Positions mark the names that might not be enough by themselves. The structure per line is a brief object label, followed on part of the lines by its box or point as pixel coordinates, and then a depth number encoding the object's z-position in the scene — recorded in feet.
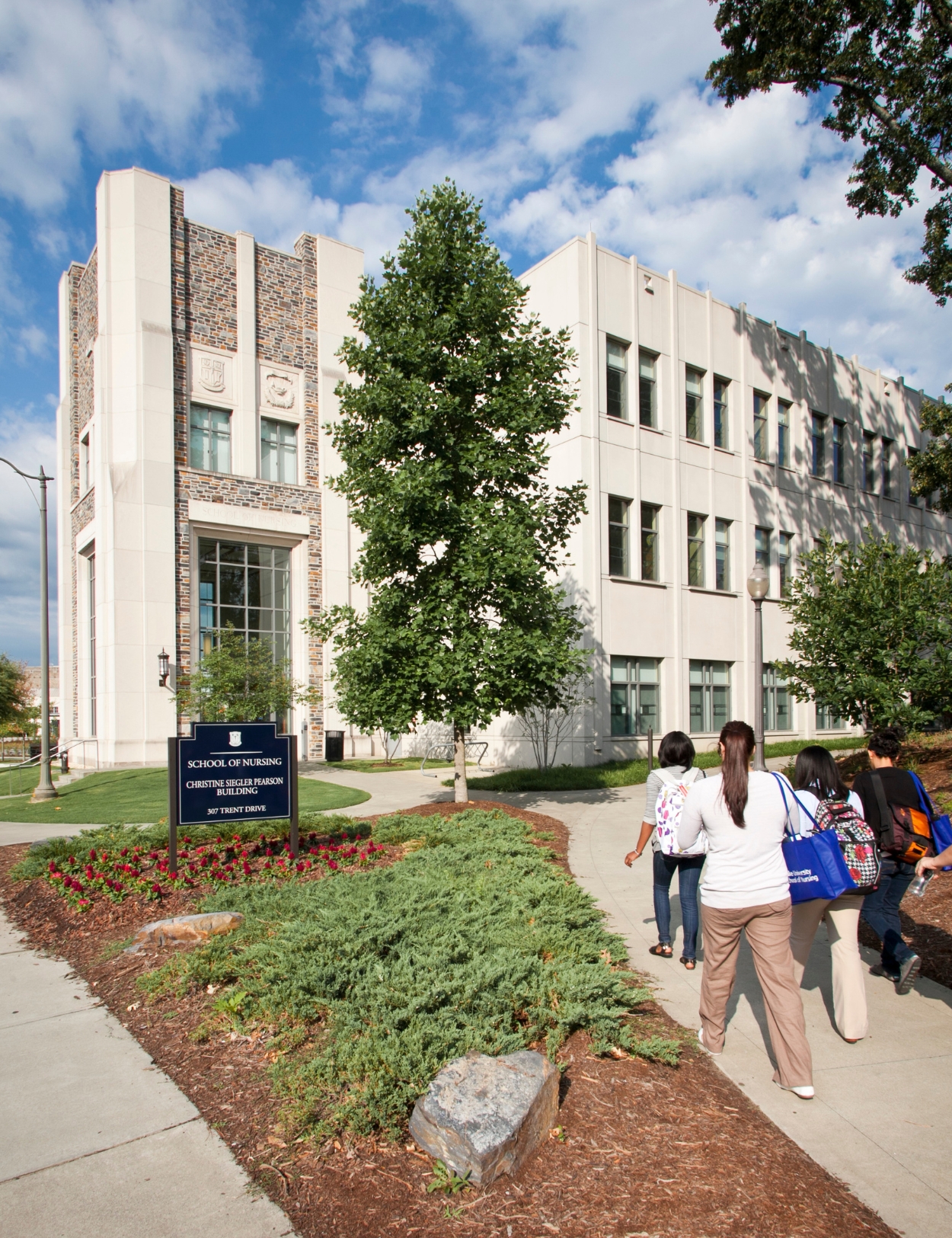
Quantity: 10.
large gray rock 10.53
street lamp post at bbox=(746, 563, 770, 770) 44.45
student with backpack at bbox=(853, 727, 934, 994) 17.13
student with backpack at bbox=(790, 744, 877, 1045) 14.98
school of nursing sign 26.96
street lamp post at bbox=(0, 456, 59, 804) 57.00
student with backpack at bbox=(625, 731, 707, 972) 19.31
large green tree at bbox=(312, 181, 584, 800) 36.45
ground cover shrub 12.55
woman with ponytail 13.48
